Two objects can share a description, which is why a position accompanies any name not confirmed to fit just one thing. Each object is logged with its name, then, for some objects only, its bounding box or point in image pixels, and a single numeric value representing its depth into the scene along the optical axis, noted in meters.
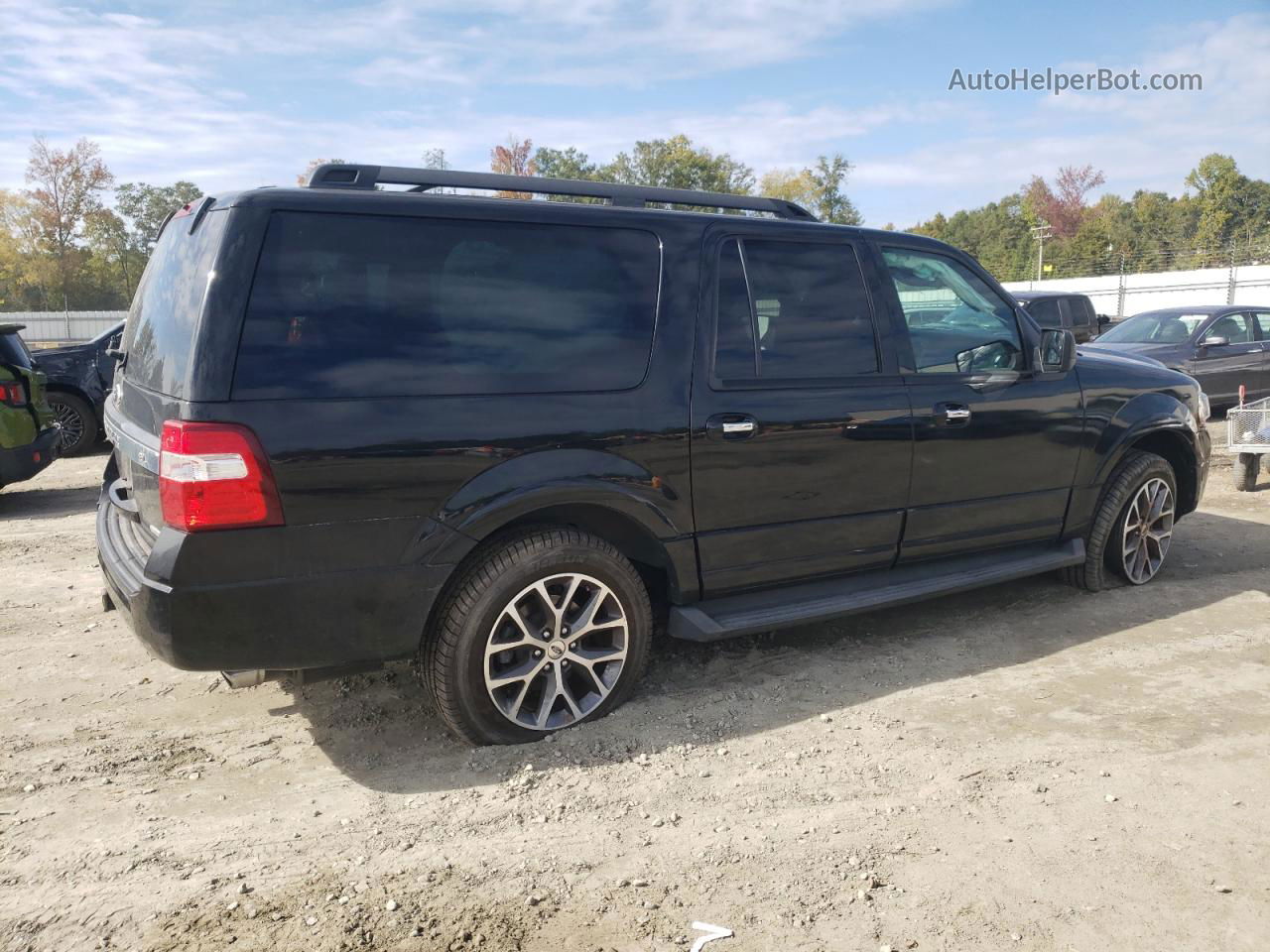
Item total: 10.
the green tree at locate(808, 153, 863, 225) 67.81
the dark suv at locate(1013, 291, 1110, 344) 15.16
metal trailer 8.69
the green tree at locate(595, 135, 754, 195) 67.31
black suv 3.08
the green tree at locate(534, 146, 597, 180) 65.19
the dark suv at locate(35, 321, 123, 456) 11.43
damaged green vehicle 8.13
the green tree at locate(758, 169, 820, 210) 69.88
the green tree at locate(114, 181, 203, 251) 60.34
